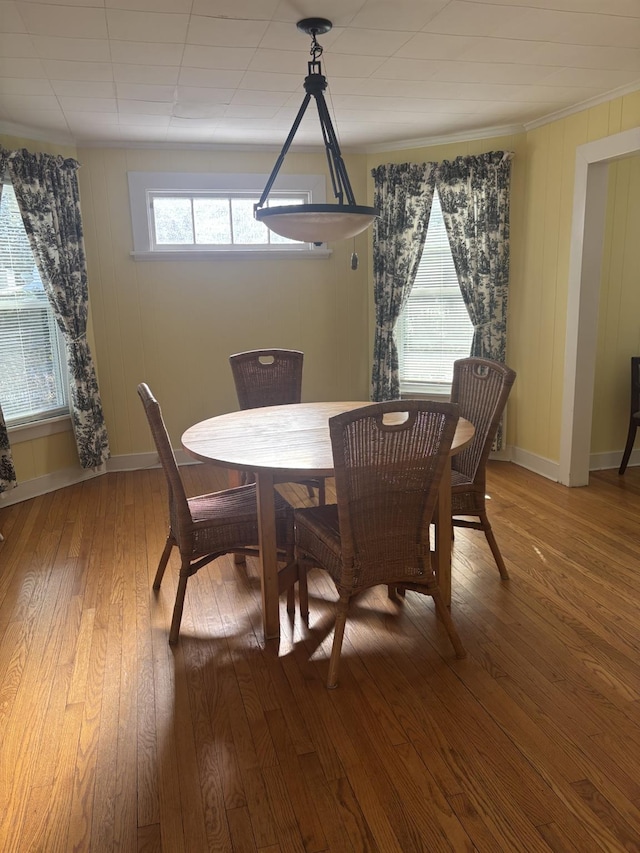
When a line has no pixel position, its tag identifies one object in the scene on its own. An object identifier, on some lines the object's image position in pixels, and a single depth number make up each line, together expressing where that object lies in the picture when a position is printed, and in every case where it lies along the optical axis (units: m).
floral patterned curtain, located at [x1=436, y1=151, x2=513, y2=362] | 4.67
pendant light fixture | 2.48
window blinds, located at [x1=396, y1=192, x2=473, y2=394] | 5.10
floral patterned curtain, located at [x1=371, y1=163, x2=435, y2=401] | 4.91
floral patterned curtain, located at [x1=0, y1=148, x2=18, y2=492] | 4.07
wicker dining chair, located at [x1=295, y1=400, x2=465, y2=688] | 2.14
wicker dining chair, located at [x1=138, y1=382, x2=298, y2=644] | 2.53
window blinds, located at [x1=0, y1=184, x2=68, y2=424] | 4.36
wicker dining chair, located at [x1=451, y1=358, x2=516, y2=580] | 2.98
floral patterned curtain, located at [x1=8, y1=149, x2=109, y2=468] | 4.25
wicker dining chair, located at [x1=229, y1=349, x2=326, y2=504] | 3.89
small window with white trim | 4.86
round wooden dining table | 2.43
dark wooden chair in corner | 4.61
